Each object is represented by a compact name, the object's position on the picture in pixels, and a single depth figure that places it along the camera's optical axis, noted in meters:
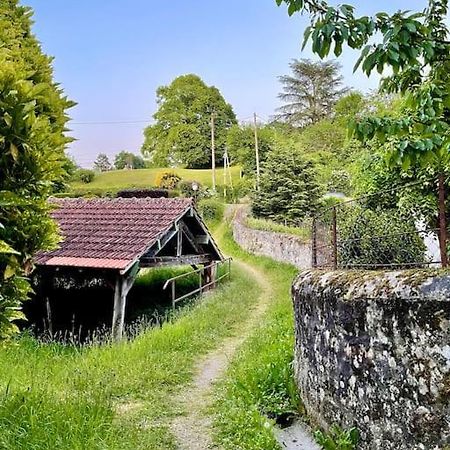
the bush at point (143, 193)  29.34
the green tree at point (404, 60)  2.72
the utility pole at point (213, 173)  43.70
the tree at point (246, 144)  46.75
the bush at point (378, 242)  7.02
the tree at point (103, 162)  88.00
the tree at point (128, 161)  78.44
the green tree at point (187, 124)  59.62
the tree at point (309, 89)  55.81
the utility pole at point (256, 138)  41.31
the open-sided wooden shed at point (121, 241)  11.04
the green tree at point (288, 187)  25.05
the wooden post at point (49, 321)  11.74
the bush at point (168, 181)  41.94
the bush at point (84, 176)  55.84
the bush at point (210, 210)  34.44
